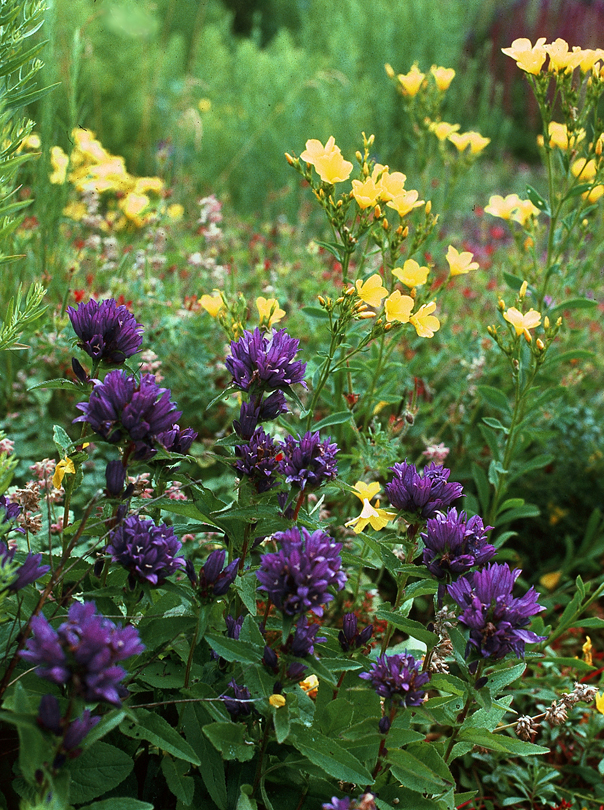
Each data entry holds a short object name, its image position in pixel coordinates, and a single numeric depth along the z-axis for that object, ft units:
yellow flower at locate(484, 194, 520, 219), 4.47
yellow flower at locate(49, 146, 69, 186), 5.62
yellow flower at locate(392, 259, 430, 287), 3.84
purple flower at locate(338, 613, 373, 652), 3.15
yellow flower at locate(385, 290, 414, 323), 3.60
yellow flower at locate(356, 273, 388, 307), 3.55
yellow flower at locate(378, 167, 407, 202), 3.66
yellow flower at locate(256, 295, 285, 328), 3.59
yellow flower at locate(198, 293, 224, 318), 4.00
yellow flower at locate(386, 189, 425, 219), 3.79
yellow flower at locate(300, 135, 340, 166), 3.67
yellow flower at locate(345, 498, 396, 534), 3.38
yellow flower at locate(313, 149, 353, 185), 3.62
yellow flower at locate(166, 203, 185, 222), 6.78
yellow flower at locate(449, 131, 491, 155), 4.55
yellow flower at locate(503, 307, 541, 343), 3.68
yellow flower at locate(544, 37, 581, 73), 3.84
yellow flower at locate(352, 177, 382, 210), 3.58
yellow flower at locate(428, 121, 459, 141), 4.60
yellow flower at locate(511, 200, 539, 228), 4.35
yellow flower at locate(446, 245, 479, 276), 4.06
